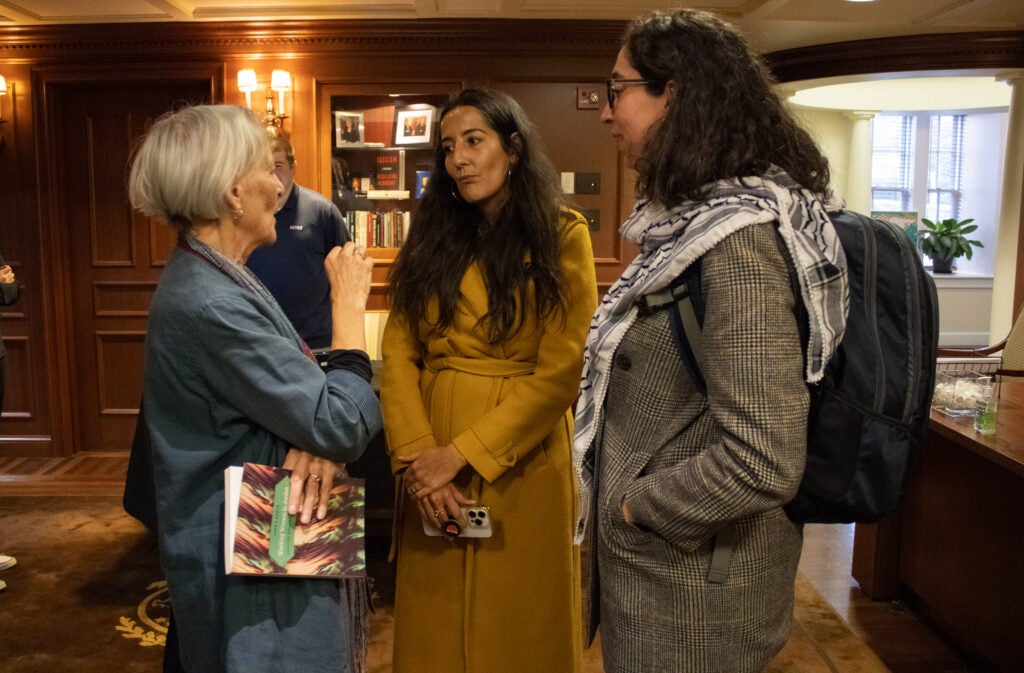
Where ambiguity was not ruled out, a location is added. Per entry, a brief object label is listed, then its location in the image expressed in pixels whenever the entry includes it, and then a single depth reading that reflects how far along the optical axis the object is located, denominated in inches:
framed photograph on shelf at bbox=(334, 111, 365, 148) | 206.5
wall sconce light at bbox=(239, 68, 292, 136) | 193.3
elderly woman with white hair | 49.7
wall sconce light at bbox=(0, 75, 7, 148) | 198.1
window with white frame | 405.1
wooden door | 206.8
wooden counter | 100.7
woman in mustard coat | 72.9
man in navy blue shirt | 127.6
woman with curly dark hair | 41.5
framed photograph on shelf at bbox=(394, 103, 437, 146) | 207.2
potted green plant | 383.9
